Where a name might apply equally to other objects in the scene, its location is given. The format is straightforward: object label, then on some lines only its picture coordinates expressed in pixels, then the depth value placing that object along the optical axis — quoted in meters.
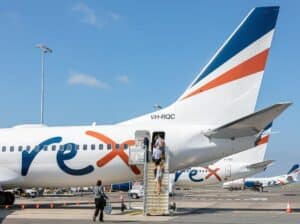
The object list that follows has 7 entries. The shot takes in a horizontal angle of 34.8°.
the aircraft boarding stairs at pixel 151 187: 20.09
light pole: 45.97
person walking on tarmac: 17.84
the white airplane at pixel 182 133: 22.09
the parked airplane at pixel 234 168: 42.38
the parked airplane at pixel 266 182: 78.38
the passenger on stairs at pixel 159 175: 20.61
